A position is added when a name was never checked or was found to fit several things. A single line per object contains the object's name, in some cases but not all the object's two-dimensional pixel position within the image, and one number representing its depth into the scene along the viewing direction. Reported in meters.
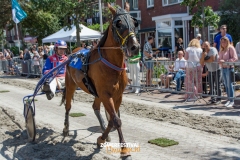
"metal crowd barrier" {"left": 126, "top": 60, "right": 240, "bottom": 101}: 9.98
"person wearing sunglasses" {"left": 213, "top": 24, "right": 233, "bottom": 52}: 12.33
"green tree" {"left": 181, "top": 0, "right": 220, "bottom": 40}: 14.78
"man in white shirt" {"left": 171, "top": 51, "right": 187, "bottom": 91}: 11.41
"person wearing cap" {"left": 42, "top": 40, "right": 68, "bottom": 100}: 7.77
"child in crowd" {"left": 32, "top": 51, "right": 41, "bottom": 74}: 20.14
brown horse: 5.13
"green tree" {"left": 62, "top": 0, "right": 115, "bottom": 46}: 18.54
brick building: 24.98
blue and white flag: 23.05
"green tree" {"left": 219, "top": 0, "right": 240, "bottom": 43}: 19.15
